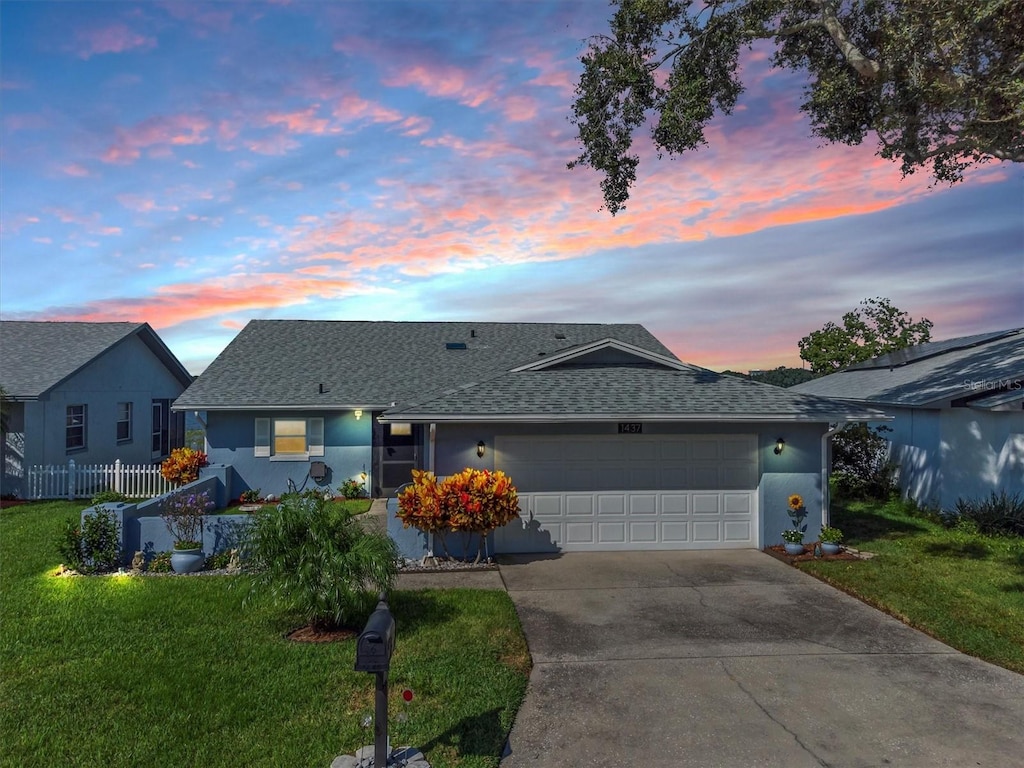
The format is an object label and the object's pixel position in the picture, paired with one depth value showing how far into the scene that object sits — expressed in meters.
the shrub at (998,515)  14.45
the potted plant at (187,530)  10.96
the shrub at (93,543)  10.84
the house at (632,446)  12.59
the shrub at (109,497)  14.60
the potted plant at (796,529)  12.48
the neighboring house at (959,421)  15.20
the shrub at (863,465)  19.59
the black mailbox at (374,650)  4.48
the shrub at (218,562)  11.34
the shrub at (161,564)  11.10
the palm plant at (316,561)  7.67
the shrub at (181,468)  18.30
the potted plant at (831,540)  12.41
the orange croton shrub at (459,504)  11.23
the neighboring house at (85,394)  18.72
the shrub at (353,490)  18.70
